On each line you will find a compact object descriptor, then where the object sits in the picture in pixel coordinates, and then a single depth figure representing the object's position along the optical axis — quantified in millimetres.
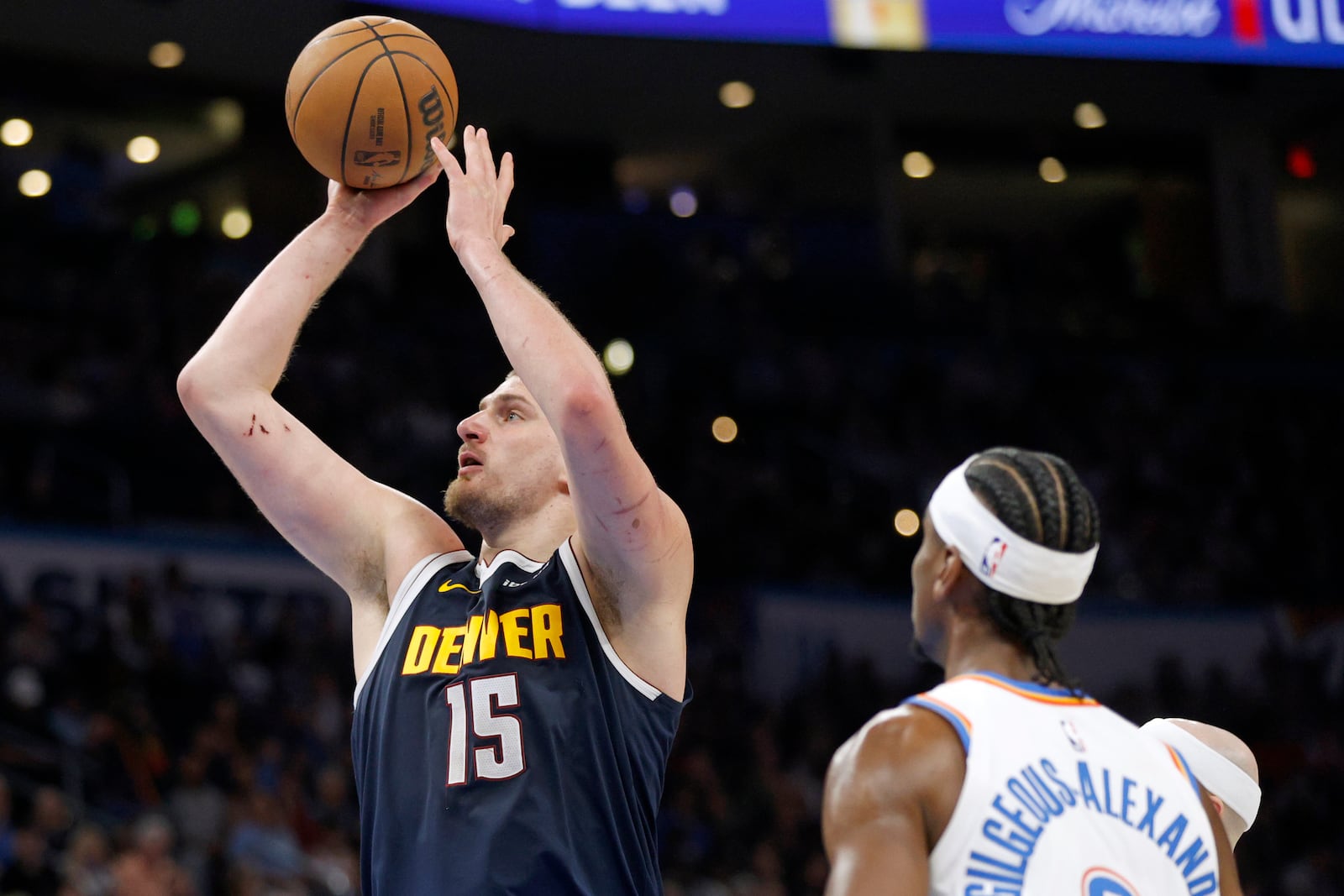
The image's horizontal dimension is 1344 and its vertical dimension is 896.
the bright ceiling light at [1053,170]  23000
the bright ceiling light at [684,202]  20250
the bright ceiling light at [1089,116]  20688
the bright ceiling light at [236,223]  19984
